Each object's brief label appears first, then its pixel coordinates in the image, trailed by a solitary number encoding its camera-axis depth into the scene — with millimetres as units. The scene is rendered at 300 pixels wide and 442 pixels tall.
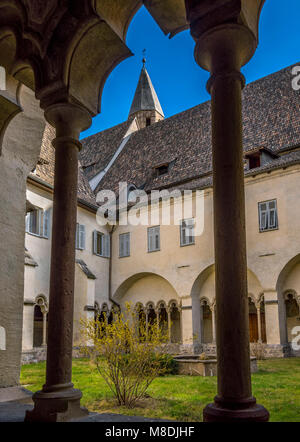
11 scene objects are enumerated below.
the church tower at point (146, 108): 33031
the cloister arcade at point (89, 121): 2814
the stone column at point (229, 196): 2684
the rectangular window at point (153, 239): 20434
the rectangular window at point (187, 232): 19062
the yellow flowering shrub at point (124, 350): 7082
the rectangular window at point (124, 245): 21469
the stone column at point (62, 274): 3416
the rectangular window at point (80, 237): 19641
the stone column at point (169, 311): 19945
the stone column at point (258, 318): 17366
